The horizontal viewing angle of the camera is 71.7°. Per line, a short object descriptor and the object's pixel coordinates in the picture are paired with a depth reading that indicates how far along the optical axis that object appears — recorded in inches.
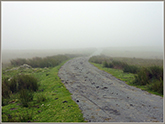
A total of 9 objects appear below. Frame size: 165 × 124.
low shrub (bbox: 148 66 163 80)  429.7
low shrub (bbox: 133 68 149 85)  408.5
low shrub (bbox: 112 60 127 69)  745.0
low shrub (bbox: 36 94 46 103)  279.9
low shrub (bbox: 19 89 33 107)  259.2
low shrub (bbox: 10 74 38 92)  378.0
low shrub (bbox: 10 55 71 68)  909.8
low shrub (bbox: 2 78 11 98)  327.7
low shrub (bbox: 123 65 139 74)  606.3
